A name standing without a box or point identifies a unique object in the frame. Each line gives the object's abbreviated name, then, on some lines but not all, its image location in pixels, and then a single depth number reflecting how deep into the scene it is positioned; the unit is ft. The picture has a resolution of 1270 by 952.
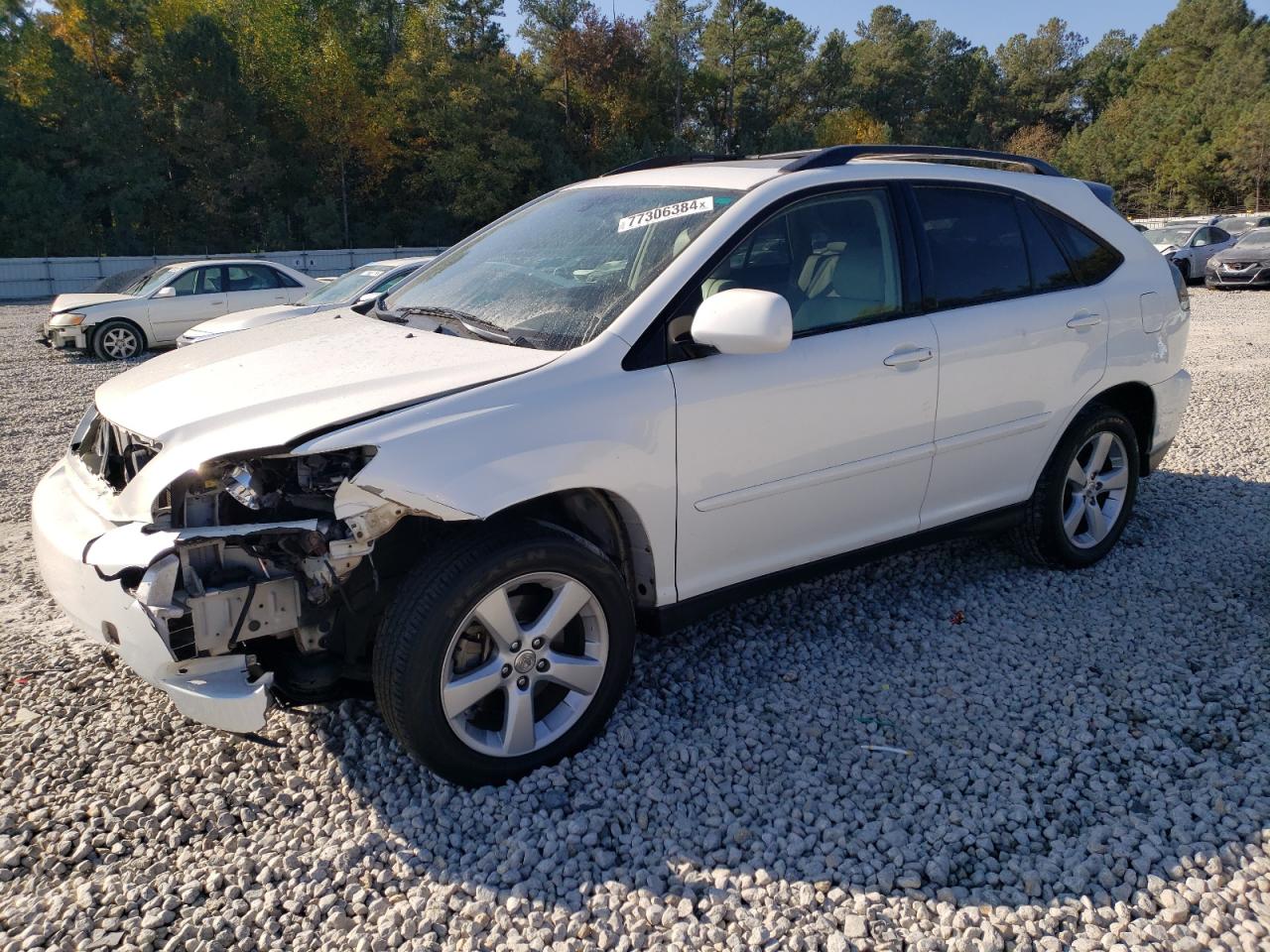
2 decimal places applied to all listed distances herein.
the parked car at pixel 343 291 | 34.58
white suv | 8.98
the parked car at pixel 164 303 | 44.86
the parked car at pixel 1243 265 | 65.98
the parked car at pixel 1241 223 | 82.63
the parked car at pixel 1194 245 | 72.18
